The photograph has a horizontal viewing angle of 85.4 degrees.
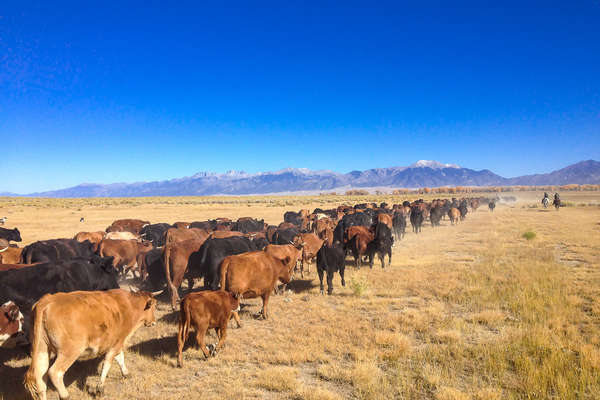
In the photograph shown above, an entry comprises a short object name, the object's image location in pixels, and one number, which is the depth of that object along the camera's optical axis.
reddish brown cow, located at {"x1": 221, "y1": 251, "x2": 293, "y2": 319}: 7.35
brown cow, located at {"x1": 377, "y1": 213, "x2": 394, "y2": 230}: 20.96
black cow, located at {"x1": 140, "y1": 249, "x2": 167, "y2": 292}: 10.08
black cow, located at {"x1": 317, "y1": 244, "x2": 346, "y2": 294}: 10.30
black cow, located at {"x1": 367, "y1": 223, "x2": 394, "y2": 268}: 13.52
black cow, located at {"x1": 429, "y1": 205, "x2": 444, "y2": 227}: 30.03
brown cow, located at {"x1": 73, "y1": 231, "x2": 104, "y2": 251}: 15.02
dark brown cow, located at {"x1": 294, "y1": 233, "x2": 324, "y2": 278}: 12.22
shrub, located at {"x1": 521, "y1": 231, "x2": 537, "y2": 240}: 18.94
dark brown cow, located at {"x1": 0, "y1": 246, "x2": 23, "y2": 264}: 9.59
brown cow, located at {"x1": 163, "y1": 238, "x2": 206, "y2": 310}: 9.02
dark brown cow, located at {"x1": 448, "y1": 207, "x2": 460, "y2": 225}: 30.65
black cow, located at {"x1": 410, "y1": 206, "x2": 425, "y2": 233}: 26.47
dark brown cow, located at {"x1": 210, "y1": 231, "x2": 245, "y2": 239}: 13.77
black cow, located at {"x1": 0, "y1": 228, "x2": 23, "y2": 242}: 18.65
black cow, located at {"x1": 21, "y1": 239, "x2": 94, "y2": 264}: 9.52
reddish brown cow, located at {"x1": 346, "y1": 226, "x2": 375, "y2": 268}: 13.69
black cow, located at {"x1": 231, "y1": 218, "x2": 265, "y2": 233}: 19.46
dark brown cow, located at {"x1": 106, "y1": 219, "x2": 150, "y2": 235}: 18.92
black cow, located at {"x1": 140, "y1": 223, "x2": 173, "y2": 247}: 16.36
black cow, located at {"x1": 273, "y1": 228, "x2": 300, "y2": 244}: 14.74
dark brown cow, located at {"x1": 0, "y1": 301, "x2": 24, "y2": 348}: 5.02
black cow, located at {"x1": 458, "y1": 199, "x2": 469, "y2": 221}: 34.03
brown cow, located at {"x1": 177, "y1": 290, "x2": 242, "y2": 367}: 5.71
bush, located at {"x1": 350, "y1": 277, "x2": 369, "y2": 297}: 9.81
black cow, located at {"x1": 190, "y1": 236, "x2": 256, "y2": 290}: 9.14
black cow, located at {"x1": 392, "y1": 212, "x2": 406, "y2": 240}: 23.27
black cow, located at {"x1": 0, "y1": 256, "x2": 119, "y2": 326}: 5.82
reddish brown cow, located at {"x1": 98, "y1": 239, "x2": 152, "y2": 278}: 12.02
